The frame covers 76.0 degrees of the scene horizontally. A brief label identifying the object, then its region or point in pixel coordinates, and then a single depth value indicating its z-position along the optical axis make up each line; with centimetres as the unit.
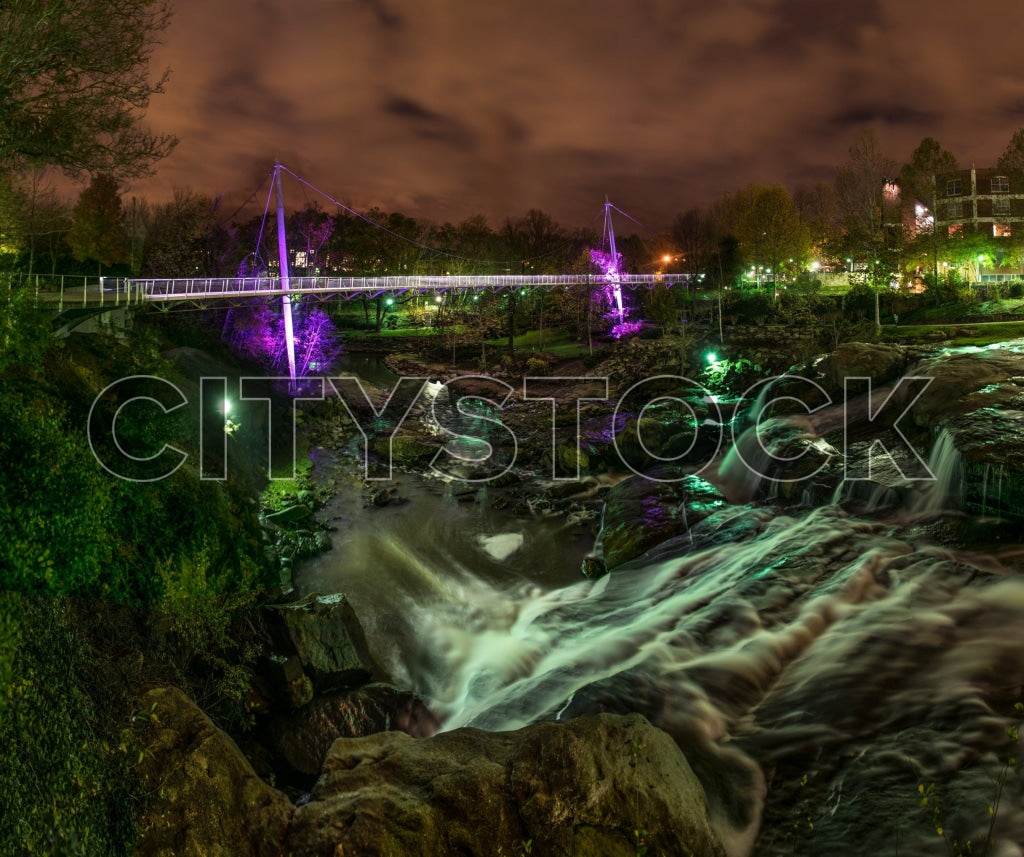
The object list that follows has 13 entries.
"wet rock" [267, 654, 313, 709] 973
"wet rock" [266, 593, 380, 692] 1016
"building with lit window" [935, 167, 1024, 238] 5475
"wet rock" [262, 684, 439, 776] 879
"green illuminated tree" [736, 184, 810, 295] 4925
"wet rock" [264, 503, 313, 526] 1669
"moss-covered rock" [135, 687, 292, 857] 557
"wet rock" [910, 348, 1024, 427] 1504
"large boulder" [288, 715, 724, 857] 529
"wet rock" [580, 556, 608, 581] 1441
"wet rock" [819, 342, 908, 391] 1986
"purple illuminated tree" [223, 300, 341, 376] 3600
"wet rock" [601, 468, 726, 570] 1462
